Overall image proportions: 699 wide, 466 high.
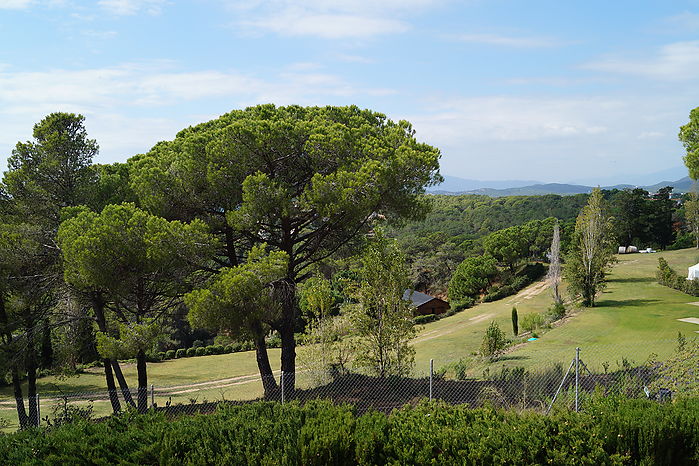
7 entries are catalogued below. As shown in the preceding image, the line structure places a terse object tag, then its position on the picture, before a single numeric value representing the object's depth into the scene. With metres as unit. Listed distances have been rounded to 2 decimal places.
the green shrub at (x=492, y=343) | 20.56
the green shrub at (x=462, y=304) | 46.88
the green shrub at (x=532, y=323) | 28.52
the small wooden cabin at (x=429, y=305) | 47.38
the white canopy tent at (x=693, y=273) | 32.74
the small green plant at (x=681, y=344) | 12.78
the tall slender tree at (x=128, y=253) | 12.50
